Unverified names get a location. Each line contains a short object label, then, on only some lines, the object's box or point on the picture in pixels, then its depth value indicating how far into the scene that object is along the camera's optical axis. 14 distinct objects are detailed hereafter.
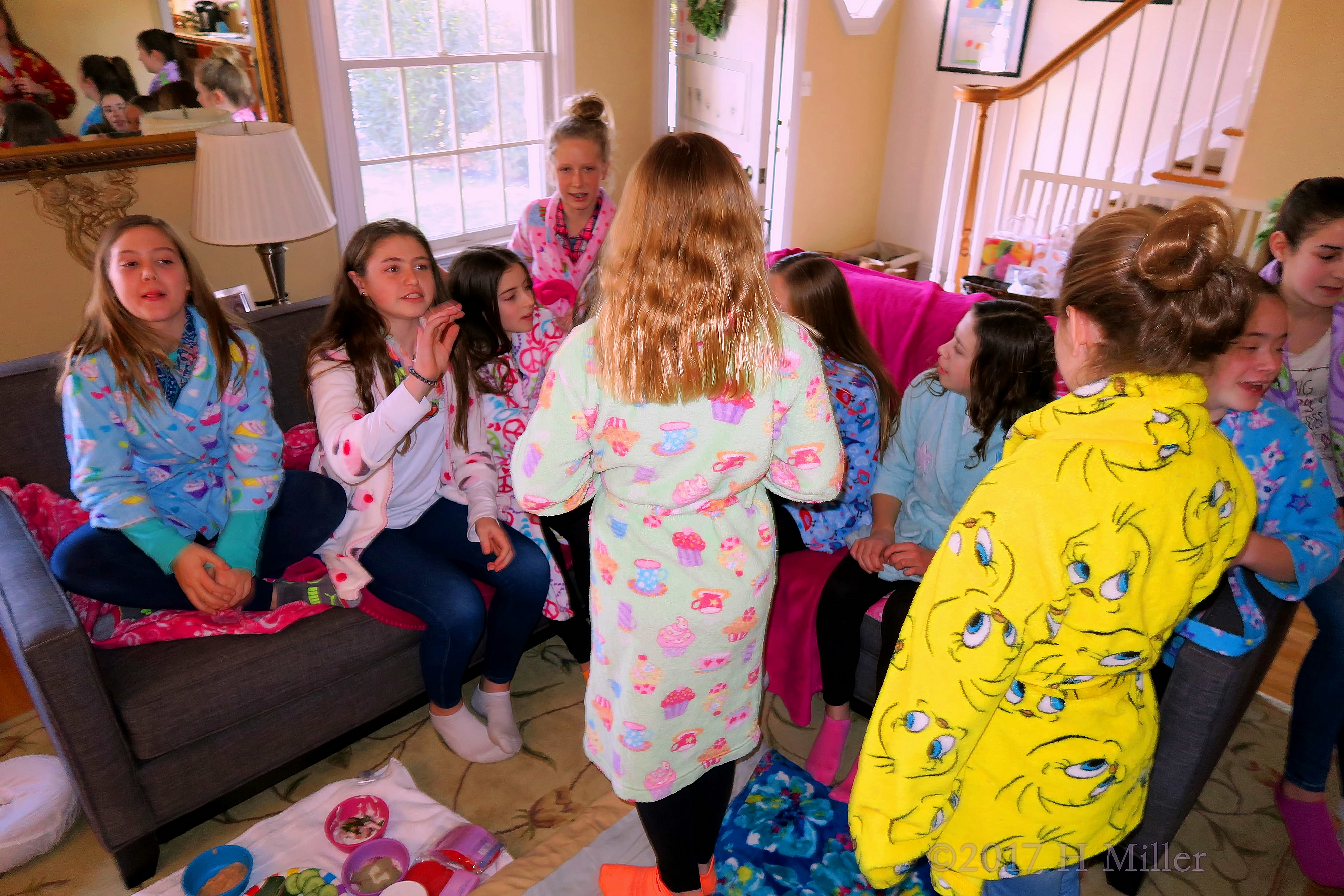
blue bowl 1.62
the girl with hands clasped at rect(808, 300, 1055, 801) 1.79
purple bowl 1.68
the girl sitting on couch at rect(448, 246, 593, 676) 2.06
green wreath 3.96
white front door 3.79
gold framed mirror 2.50
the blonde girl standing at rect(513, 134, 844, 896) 1.09
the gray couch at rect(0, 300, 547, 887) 1.52
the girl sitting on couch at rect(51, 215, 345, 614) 1.70
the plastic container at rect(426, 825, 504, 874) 1.71
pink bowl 1.76
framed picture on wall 4.82
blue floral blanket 1.72
